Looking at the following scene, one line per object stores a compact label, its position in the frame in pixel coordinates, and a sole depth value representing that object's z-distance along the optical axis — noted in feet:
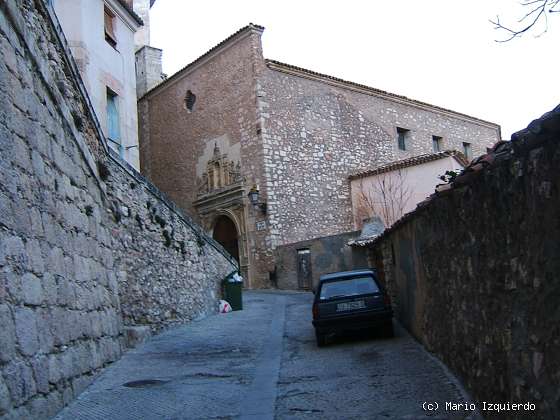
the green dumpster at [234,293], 52.95
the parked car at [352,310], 31.09
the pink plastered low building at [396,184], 77.61
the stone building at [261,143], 76.54
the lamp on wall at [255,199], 74.22
